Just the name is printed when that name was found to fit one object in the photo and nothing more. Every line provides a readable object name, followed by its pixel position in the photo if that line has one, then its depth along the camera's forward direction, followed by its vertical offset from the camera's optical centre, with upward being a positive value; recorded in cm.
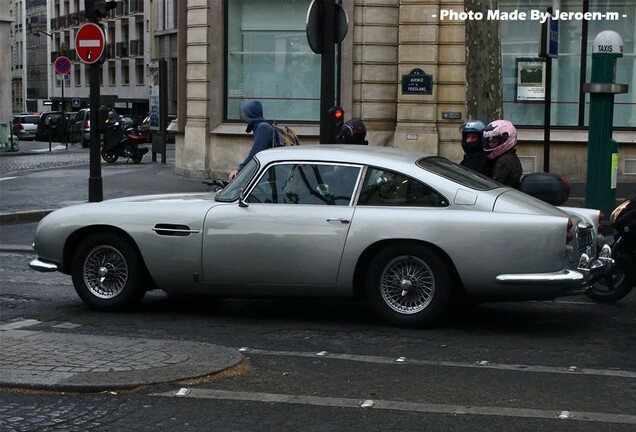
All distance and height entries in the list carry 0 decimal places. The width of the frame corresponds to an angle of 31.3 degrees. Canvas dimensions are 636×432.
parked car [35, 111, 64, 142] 5500 -144
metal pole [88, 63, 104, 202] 1644 -68
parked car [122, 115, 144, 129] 3584 -86
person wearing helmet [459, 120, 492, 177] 1077 -45
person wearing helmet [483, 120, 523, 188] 1044 -45
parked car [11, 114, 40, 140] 5725 -146
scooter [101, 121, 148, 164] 3191 -128
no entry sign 1648 +81
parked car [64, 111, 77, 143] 4984 -111
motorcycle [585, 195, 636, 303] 988 -137
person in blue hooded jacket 1220 -29
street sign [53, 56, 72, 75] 3772 +107
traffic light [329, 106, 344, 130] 1275 -17
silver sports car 827 -104
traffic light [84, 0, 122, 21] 1639 +131
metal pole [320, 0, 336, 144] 1262 +37
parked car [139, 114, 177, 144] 3369 -107
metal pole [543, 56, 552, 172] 1489 -32
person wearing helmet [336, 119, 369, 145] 1271 -36
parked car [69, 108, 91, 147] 4522 -123
